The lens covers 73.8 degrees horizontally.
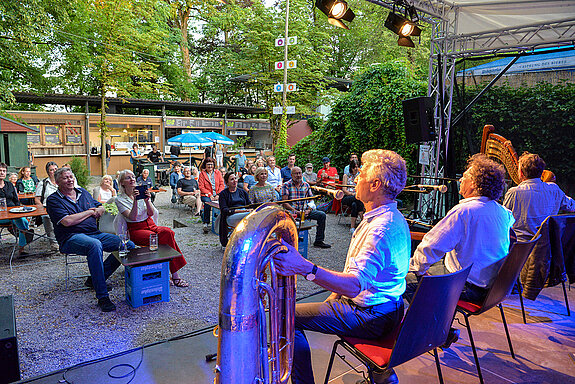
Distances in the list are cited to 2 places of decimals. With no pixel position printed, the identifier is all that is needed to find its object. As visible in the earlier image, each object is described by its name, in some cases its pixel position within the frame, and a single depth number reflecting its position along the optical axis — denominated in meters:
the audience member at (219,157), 14.29
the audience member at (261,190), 6.05
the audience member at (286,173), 9.30
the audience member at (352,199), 7.57
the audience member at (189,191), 8.71
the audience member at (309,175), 9.18
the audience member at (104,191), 6.30
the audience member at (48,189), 5.70
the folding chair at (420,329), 1.80
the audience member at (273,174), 8.03
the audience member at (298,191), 6.04
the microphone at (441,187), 3.56
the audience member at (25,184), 6.84
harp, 4.55
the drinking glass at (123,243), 3.98
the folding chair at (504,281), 2.43
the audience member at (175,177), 10.02
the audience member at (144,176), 8.50
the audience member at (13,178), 6.52
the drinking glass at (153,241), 4.14
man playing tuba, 1.80
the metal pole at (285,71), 13.58
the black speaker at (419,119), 6.83
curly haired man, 2.41
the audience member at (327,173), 9.32
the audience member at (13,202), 5.39
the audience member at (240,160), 14.55
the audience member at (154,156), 14.32
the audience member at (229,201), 5.58
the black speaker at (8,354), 2.22
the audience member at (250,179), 8.16
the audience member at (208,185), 7.42
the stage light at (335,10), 5.74
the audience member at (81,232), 3.87
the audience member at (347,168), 8.70
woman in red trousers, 4.41
